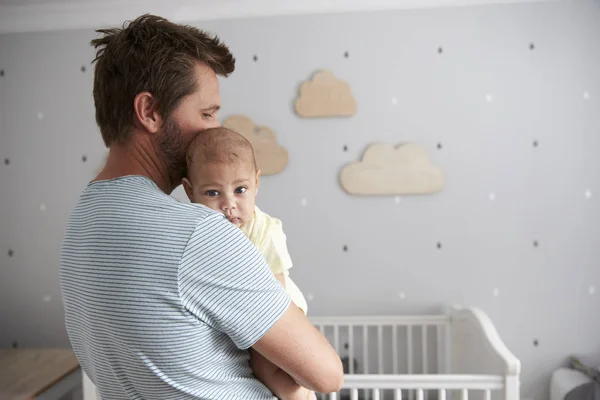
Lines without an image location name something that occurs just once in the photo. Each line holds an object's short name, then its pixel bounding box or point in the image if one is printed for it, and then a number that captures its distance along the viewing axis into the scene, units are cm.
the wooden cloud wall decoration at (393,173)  224
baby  95
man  69
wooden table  190
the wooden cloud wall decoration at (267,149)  229
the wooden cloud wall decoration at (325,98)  226
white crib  199
